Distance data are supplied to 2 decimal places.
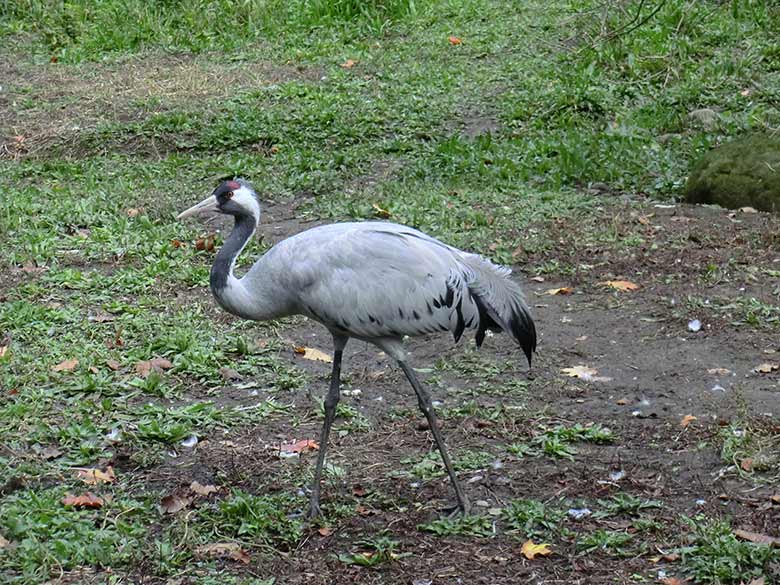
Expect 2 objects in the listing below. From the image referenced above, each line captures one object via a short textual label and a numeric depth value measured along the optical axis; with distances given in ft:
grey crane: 33.27
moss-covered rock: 57.62
